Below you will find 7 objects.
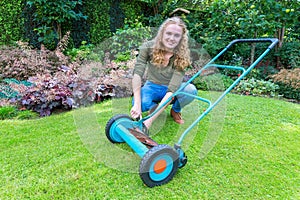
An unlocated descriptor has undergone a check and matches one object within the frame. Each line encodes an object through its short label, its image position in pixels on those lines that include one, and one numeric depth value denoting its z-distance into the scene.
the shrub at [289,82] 4.00
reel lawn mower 1.43
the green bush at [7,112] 2.72
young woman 2.16
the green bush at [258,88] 4.04
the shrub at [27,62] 3.70
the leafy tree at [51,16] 4.80
